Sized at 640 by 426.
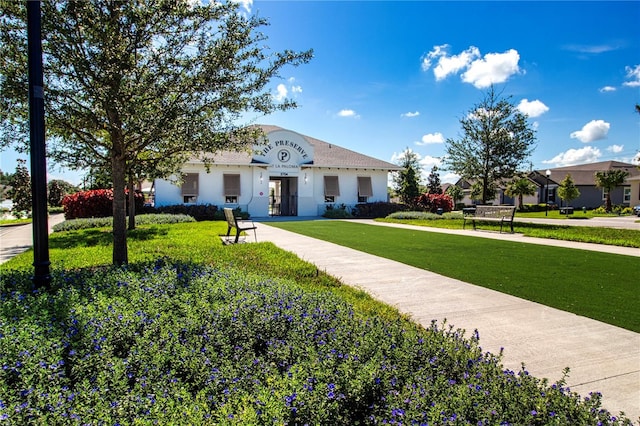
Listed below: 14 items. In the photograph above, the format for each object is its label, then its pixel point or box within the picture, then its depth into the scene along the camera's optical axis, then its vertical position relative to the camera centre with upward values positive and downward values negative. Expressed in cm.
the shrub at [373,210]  2702 -67
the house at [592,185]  4334 +179
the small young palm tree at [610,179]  3859 +204
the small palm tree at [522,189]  4268 +120
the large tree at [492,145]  2061 +292
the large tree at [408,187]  3531 +124
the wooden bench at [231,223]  1064 -63
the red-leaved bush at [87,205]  1959 -19
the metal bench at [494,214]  1512 -58
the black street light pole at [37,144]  429 +63
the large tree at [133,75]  593 +206
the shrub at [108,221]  1517 -87
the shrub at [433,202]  2983 -15
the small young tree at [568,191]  4074 +92
